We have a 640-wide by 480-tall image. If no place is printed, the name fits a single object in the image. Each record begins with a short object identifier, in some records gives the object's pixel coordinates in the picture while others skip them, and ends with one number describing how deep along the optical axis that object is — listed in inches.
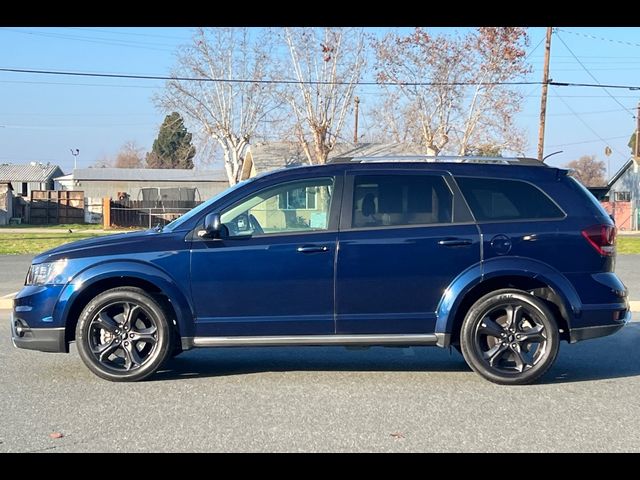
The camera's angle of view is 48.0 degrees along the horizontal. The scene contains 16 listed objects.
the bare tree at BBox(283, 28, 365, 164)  1339.8
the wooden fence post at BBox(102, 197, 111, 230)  1595.7
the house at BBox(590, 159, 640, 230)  1791.1
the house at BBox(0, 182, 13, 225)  1690.5
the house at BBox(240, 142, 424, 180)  1432.6
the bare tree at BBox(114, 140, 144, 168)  4073.8
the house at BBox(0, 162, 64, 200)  2886.3
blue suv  237.9
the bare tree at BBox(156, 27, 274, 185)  1521.9
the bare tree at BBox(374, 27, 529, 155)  1253.1
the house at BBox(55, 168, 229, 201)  2362.2
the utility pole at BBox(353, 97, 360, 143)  1591.3
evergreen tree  3454.7
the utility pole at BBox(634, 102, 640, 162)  2154.7
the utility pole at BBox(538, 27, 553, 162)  1130.0
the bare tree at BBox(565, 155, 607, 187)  4082.2
